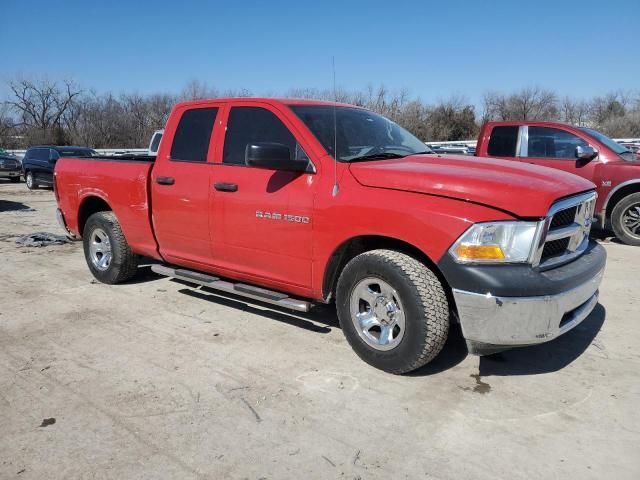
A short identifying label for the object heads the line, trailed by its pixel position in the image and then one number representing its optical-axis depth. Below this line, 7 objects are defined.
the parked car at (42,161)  19.03
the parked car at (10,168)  22.80
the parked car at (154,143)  6.07
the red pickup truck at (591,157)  7.88
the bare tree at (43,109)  57.00
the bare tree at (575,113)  50.31
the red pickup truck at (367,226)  3.05
